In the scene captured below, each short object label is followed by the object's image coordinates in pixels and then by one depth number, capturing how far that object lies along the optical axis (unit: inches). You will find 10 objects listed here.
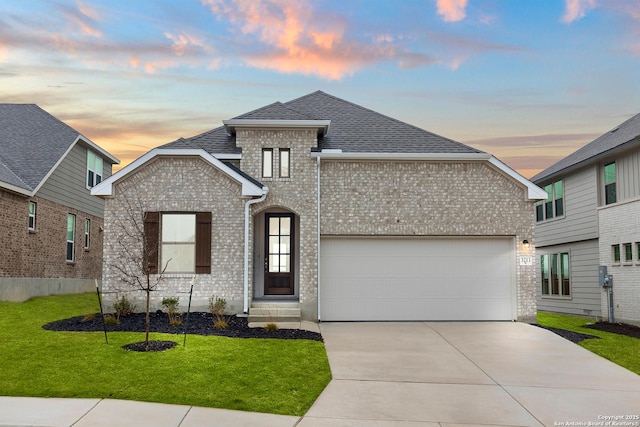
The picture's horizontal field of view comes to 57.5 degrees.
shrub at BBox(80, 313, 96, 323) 547.2
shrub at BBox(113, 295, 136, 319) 585.0
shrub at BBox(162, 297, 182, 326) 560.7
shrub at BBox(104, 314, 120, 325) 530.8
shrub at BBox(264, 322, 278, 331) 523.8
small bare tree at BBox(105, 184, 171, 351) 605.3
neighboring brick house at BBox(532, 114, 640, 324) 708.7
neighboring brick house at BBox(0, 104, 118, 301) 744.3
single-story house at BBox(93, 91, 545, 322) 616.4
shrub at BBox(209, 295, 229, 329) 566.3
